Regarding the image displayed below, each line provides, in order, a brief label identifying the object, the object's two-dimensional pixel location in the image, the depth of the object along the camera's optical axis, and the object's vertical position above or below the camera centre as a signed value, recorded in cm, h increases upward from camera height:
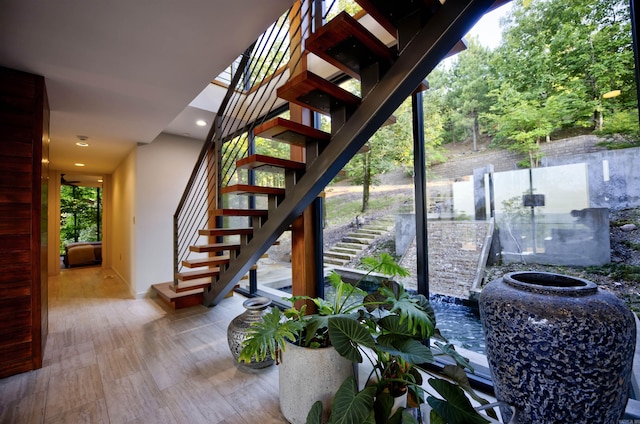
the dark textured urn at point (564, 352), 90 -48
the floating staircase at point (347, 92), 125 +68
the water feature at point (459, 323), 184 -76
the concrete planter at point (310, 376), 140 -83
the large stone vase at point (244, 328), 204 -84
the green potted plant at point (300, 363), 137 -76
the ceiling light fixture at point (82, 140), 367 +114
